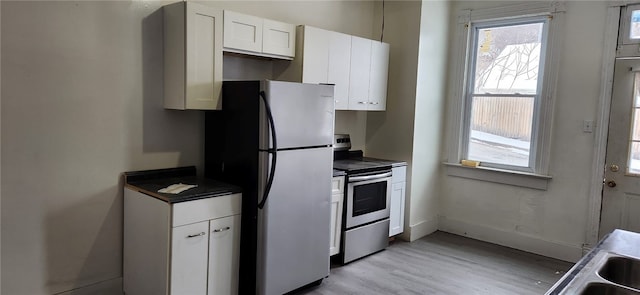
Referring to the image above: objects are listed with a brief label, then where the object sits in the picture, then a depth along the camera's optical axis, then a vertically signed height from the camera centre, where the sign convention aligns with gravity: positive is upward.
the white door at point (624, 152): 3.64 -0.21
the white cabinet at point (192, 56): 2.80 +0.35
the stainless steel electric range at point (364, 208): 3.73 -0.83
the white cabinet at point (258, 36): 3.01 +0.56
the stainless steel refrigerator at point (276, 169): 2.86 -0.40
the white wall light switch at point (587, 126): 3.88 +0.00
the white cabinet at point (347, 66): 3.55 +0.44
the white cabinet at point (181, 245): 2.54 -0.85
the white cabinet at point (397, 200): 4.25 -0.83
